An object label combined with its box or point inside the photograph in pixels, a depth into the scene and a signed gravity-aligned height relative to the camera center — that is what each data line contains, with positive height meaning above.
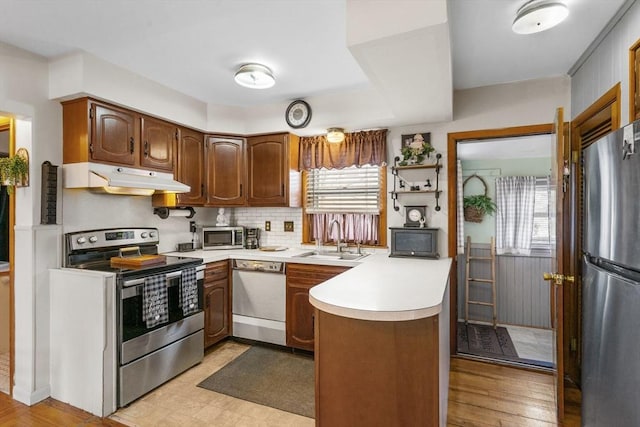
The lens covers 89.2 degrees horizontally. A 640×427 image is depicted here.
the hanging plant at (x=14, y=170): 2.28 +0.33
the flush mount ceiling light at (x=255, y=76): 2.57 +1.14
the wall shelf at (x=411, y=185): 3.08 +0.31
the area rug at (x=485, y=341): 3.22 -1.37
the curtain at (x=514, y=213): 4.27 +0.03
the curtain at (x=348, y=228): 3.43 -0.13
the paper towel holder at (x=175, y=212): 3.29 +0.04
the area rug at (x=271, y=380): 2.34 -1.32
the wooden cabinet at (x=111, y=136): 2.44 +0.66
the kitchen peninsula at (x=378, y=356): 1.40 -0.63
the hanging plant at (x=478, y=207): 4.44 +0.12
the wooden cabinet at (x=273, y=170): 3.49 +0.50
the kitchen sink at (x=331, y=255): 3.23 -0.41
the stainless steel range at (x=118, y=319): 2.21 -0.76
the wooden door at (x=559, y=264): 1.95 -0.31
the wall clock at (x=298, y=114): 3.34 +1.06
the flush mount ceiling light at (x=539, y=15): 1.72 +1.09
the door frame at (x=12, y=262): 2.41 -0.34
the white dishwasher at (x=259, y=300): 3.12 -0.83
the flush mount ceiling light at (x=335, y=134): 3.30 +0.83
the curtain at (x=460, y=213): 3.81 +0.03
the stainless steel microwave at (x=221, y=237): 3.59 -0.24
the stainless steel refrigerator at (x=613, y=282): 1.05 -0.24
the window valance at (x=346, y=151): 3.28 +0.69
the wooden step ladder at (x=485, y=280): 4.08 -0.83
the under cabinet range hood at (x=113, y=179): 2.38 +0.29
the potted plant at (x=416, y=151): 2.99 +0.60
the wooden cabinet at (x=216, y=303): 3.03 -0.84
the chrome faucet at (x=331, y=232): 3.44 -0.18
